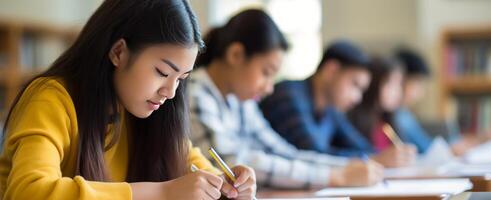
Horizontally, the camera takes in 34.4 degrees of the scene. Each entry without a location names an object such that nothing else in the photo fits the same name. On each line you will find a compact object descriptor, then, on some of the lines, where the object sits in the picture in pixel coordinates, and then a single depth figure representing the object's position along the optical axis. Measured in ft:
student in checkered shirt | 6.48
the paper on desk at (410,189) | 5.35
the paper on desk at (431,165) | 7.36
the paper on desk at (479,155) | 8.79
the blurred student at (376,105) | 11.46
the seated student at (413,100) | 12.11
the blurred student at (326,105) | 8.82
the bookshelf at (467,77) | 15.80
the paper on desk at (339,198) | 4.72
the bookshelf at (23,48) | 16.55
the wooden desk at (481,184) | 5.90
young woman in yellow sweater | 3.86
